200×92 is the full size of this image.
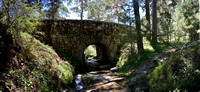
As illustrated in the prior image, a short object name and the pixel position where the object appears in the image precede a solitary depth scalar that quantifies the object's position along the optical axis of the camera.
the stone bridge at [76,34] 8.86
